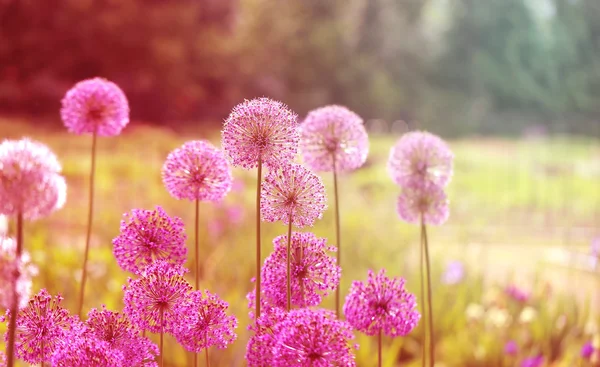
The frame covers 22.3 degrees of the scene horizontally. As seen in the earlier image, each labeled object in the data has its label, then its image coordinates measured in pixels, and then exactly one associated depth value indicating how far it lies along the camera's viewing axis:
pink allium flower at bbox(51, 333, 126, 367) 1.93
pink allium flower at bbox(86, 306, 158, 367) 2.02
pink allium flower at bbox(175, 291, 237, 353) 1.98
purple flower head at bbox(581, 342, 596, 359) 3.41
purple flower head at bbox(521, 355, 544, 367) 4.04
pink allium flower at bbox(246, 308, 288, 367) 1.92
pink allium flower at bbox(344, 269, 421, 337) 2.07
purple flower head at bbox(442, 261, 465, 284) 6.14
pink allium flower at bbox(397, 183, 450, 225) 2.39
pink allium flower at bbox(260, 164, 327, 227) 2.00
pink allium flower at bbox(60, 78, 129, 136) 2.37
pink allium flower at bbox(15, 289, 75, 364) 2.04
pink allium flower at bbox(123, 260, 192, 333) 1.99
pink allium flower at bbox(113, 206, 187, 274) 2.06
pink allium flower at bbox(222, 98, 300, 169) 2.01
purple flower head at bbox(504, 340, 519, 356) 4.37
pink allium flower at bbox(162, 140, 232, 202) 2.13
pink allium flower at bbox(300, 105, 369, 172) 2.30
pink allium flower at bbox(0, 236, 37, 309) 1.80
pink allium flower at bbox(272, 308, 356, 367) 1.89
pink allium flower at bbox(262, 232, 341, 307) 2.03
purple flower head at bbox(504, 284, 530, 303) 5.57
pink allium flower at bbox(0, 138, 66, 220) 1.86
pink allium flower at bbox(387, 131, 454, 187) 2.42
